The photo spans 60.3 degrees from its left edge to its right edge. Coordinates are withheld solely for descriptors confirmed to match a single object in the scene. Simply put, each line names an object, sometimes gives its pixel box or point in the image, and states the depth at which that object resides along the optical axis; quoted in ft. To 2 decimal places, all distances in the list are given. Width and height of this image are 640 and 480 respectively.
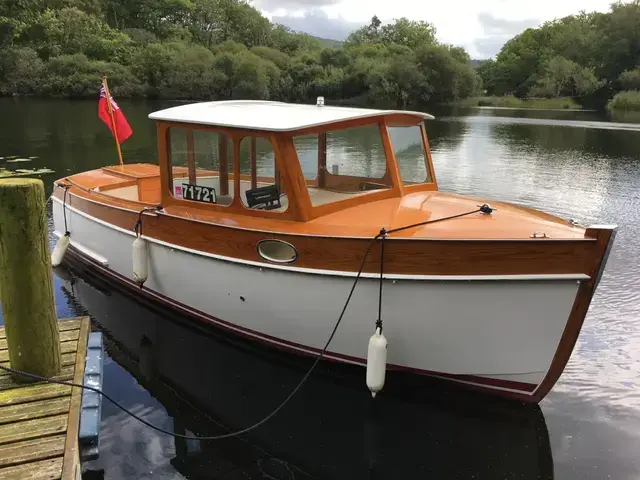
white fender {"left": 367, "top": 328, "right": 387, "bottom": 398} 16.93
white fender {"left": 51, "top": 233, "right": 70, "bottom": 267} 28.91
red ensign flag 33.47
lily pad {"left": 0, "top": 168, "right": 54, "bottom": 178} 55.62
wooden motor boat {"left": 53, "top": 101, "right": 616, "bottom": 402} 16.25
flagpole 32.86
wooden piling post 13.38
